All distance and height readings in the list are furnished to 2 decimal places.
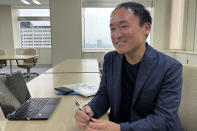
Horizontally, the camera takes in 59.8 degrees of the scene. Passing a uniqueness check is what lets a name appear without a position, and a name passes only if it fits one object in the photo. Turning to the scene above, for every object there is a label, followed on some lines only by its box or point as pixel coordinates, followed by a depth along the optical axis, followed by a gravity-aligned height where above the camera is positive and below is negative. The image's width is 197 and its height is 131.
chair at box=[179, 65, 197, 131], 1.02 -0.31
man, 0.81 -0.18
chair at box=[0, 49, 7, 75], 5.41 -0.43
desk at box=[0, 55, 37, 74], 4.73 -0.26
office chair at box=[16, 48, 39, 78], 5.31 -0.44
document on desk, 1.30 -0.33
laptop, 0.93 -0.34
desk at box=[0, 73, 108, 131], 0.84 -0.37
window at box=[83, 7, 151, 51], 5.38 +0.62
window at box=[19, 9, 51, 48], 8.14 +0.74
